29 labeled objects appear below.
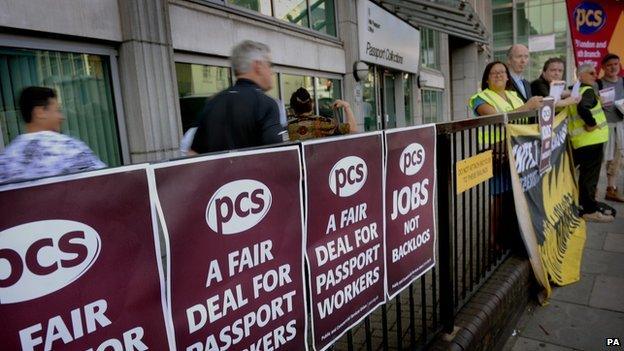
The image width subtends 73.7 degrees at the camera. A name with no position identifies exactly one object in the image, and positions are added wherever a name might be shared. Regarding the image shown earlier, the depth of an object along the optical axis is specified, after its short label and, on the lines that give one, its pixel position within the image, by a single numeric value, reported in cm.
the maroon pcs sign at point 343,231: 162
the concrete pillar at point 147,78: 483
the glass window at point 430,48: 1862
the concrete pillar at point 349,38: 1032
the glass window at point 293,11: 826
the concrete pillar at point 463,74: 2491
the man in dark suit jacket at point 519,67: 454
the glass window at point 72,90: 399
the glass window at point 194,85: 590
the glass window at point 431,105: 1803
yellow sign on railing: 256
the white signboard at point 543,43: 3419
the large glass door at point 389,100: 1370
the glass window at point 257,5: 714
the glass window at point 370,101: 1221
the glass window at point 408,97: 1559
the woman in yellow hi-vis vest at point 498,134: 322
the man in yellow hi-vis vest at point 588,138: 510
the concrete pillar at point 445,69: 2020
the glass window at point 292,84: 822
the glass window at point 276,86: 792
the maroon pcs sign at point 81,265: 86
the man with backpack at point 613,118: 607
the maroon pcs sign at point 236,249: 117
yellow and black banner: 338
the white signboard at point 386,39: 1077
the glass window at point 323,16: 967
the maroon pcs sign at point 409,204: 207
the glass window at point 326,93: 966
